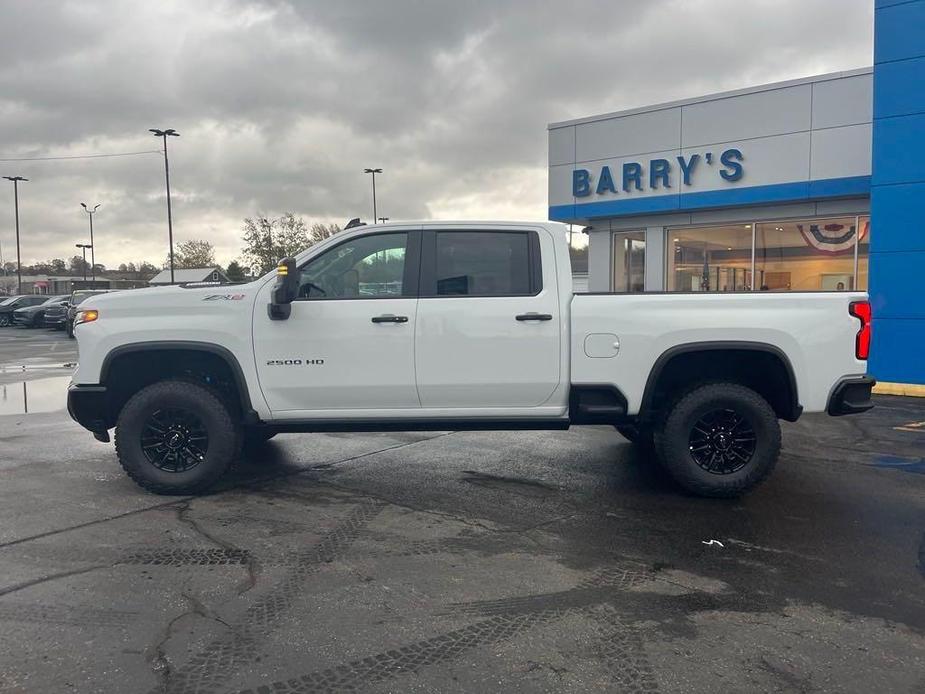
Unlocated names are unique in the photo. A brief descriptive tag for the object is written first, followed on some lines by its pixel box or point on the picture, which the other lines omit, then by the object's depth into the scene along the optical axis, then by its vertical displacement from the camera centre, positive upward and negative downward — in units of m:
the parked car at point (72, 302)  28.81 +0.03
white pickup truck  5.58 -0.39
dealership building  11.33 +2.15
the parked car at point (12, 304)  38.34 -0.05
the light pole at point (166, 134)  41.91 +9.41
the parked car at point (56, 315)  32.51 -0.53
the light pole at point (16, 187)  60.56 +9.40
